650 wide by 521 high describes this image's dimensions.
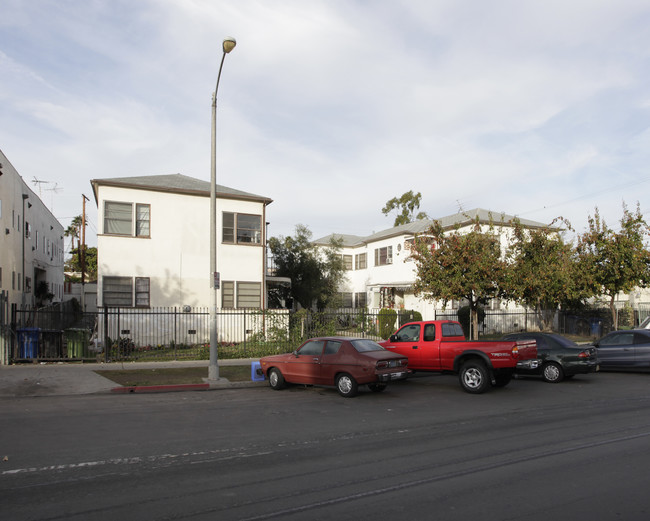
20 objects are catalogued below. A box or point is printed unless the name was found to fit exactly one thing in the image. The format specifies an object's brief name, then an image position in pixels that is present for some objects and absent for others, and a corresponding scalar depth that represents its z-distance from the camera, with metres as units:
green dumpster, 17.62
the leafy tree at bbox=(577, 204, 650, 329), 24.41
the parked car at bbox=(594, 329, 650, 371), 15.59
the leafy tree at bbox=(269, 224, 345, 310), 34.31
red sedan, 11.68
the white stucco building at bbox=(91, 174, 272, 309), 22.81
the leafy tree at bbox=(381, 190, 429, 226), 65.00
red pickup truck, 12.08
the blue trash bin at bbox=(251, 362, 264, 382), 14.47
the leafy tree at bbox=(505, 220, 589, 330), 20.58
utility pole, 32.41
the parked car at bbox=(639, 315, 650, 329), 22.93
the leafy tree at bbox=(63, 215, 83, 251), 63.47
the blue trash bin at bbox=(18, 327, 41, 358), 16.81
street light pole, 14.48
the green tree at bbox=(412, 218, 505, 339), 20.08
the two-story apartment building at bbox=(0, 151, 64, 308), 23.69
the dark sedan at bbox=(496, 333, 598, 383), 14.05
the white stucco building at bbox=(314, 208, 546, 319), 33.94
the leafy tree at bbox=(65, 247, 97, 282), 58.47
